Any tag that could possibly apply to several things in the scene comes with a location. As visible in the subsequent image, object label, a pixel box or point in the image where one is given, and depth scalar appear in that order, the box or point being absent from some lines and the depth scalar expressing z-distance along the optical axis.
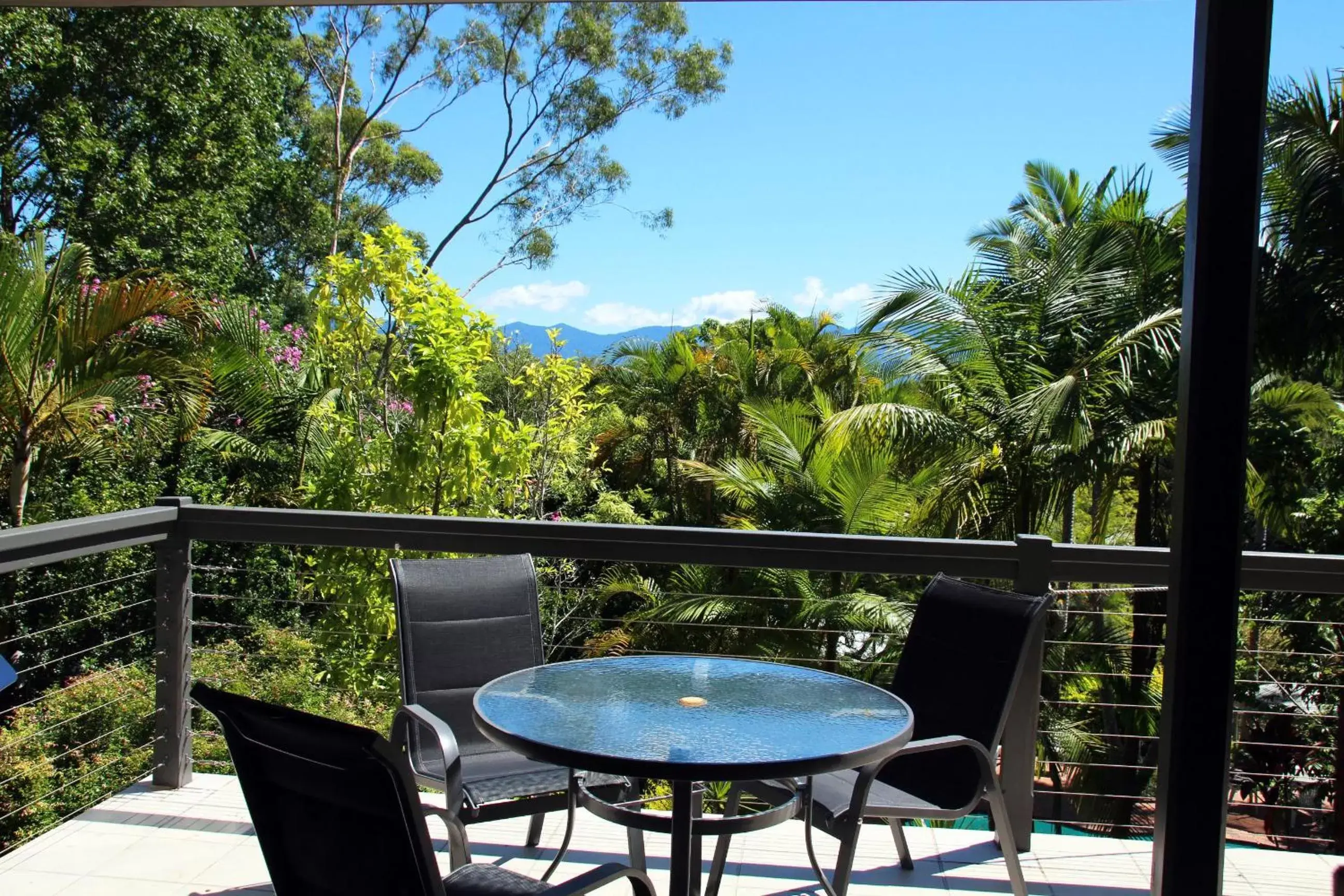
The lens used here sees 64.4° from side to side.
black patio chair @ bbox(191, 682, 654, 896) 1.61
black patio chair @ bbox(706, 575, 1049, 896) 2.58
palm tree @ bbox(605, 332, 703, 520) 16.77
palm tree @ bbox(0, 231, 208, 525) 9.07
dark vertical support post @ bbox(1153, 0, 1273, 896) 2.13
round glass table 2.10
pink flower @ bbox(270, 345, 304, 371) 13.38
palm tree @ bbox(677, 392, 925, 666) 10.23
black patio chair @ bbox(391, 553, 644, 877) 2.76
